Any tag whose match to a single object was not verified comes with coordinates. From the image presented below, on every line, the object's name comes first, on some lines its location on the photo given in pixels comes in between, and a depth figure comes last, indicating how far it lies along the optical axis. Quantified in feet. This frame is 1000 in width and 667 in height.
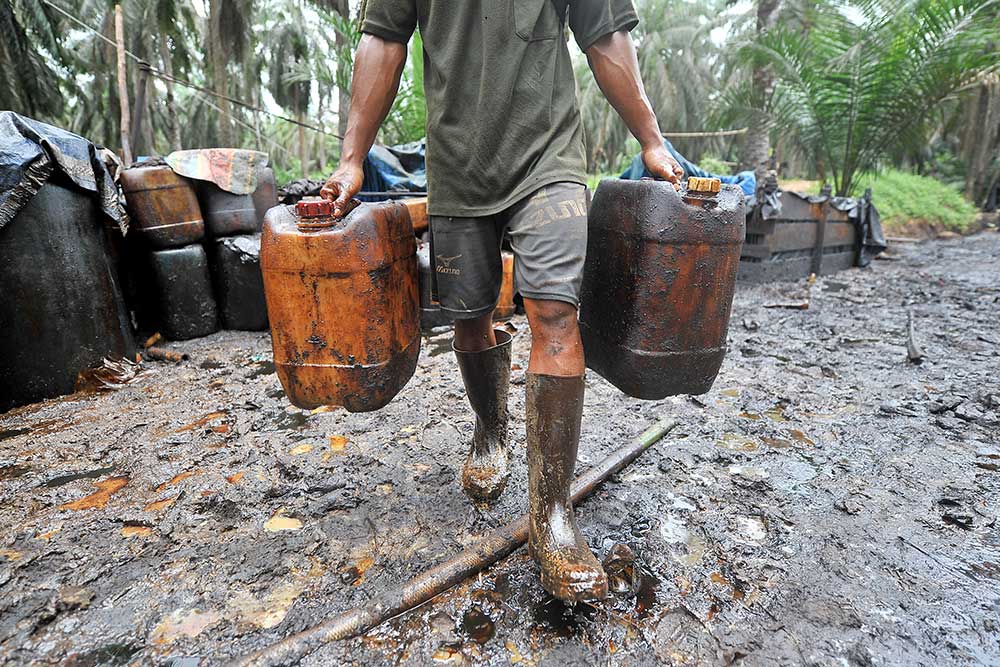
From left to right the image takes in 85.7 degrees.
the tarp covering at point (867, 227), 25.34
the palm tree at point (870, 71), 23.30
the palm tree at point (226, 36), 46.65
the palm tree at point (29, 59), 42.37
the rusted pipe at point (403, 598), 3.71
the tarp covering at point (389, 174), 19.17
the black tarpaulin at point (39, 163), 8.28
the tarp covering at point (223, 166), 12.45
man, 4.24
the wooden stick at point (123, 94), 16.56
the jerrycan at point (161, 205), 11.91
